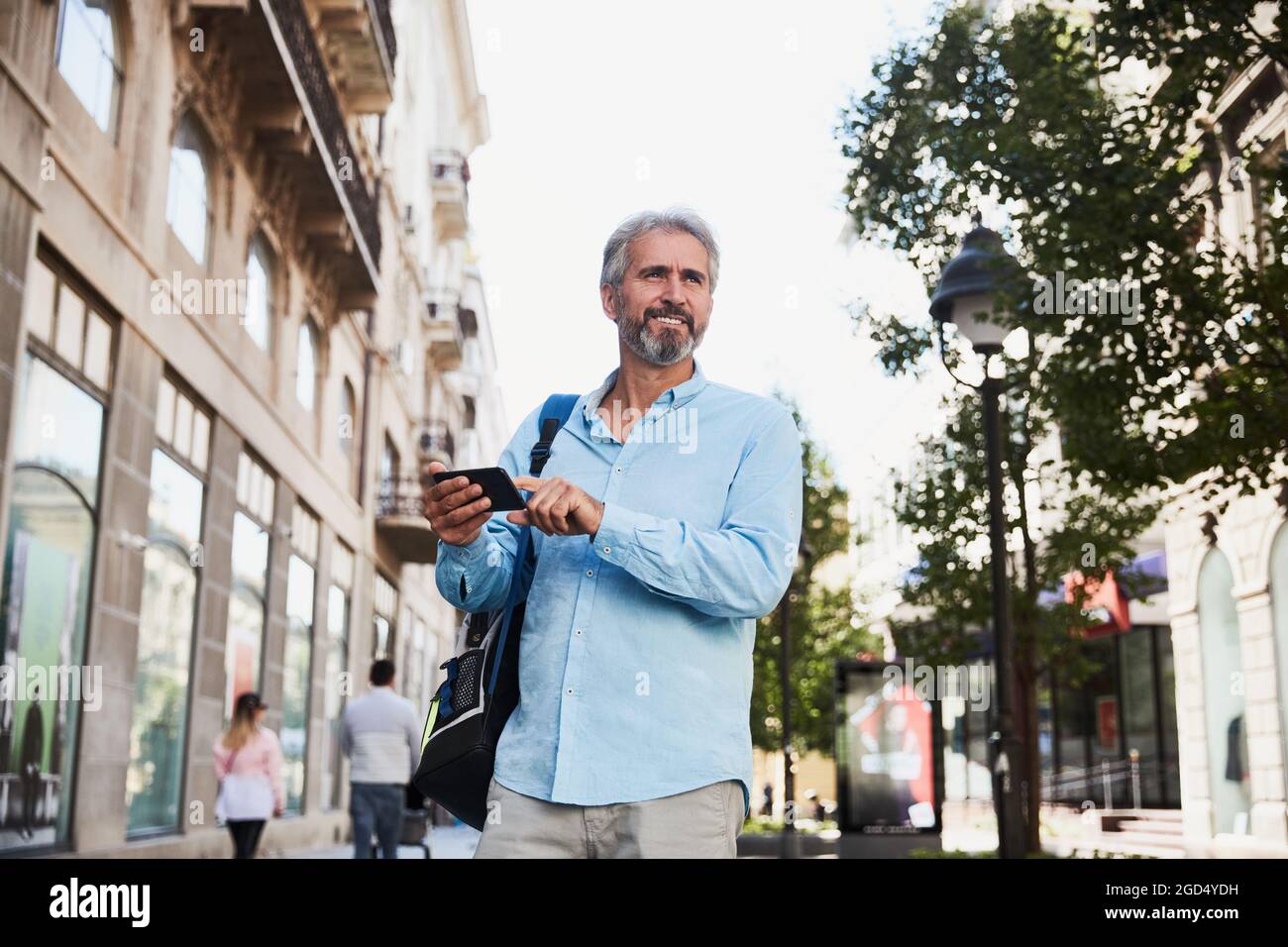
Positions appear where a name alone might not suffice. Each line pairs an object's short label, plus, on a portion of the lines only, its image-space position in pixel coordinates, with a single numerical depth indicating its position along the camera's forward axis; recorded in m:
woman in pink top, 11.43
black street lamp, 9.11
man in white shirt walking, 12.02
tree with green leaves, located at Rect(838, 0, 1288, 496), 9.22
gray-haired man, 2.50
